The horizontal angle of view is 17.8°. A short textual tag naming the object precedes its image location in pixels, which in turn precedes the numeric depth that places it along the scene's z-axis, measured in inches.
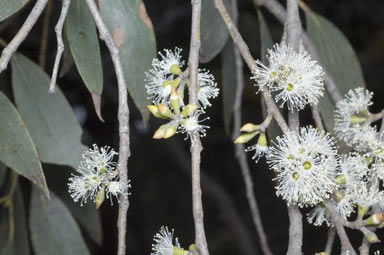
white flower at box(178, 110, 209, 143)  12.0
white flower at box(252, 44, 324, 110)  12.8
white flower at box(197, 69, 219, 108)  12.9
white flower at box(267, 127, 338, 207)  12.3
